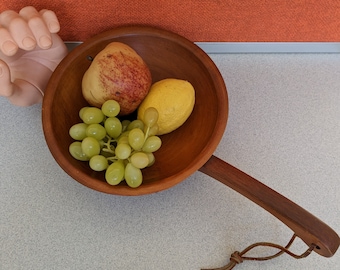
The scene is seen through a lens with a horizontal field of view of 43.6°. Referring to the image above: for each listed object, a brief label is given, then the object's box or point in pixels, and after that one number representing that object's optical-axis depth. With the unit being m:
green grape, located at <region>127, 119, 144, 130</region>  0.65
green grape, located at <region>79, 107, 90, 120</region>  0.67
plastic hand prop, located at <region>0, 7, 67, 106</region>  0.64
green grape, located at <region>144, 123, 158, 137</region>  0.64
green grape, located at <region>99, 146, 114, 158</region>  0.65
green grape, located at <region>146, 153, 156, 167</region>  0.64
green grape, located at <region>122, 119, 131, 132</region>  0.68
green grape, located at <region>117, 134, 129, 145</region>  0.63
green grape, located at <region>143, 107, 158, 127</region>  0.64
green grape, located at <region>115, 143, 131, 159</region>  0.60
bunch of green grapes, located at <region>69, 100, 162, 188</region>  0.61
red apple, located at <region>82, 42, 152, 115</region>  0.65
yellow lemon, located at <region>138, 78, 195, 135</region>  0.67
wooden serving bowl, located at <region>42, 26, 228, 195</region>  0.63
